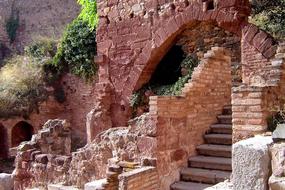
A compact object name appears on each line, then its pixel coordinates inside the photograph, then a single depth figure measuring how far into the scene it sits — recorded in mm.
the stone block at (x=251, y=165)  2641
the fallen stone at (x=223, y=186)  3409
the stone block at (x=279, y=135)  2797
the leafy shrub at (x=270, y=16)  8570
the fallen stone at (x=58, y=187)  7309
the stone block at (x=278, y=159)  2551
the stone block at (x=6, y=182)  8680
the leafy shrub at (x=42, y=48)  17500
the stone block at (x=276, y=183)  2503
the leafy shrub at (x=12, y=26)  22609
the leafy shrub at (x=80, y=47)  13758
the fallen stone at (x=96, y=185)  6036
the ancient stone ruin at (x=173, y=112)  4680
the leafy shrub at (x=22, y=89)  15492
